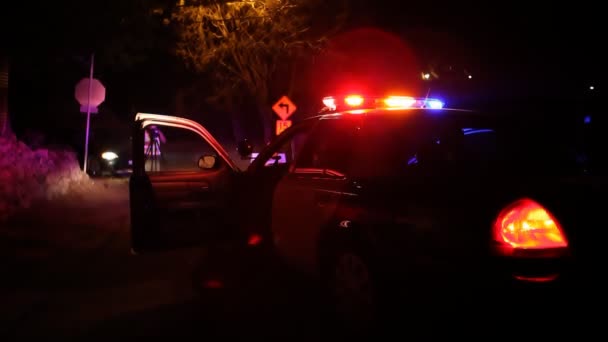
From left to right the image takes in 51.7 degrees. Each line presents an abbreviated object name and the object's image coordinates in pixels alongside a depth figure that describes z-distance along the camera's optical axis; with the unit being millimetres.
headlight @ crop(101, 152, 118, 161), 20172
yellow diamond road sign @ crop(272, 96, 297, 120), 16047
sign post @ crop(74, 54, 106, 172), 16403
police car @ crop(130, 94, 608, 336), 3154
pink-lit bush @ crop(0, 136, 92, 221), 11094
